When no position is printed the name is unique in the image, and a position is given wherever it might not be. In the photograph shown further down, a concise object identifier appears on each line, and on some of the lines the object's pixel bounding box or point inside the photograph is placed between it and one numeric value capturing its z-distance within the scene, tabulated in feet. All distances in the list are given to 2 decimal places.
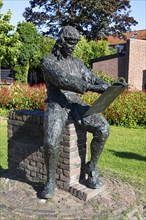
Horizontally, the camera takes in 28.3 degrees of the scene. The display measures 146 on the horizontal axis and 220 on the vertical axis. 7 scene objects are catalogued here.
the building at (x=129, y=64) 57.00
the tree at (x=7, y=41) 56.65
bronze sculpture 11.27
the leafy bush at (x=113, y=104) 32.63
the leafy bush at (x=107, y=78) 48.35
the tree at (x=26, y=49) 79.10
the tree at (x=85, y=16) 82.84
